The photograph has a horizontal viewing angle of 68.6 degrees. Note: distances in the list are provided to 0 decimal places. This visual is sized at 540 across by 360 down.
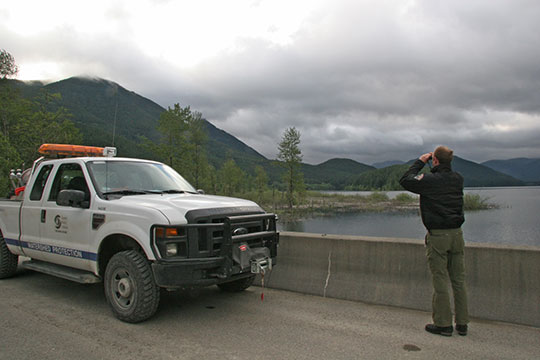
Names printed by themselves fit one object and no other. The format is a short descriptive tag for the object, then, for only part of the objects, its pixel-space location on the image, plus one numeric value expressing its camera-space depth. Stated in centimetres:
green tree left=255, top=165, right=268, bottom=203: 8300
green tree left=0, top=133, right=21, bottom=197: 2811
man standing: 452
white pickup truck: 447
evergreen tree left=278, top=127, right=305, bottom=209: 6788
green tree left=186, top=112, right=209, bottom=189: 4889
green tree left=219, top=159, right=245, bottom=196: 8175
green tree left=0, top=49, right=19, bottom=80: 5606
